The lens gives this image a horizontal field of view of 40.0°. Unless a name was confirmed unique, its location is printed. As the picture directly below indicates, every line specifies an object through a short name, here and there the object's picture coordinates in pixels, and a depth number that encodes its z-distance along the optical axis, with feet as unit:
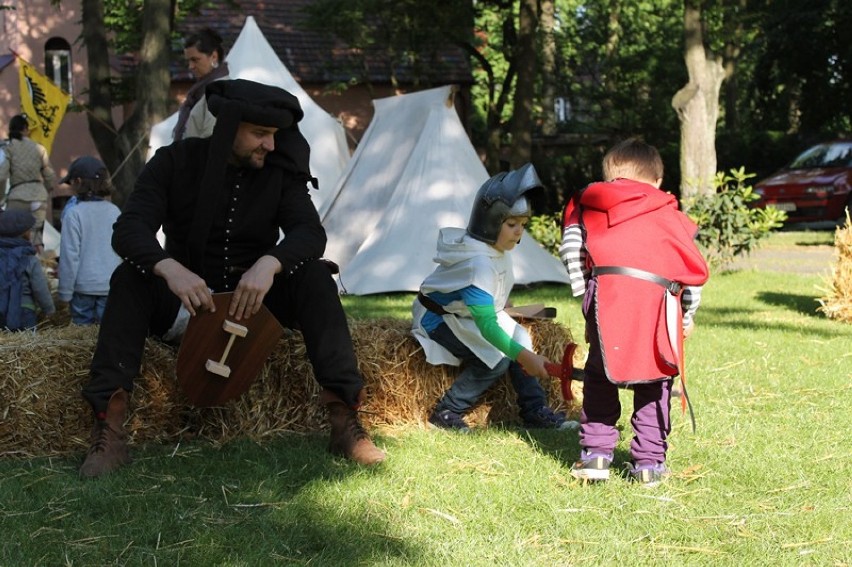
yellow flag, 52.01
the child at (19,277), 22.97
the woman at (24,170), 37.47
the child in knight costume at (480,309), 16.48
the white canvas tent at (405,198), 36.00
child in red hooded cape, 13.56
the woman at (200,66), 23.29
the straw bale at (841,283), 27.99
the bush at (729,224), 41.01
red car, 66.18
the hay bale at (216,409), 15.47
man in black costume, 14.48
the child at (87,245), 23.44
